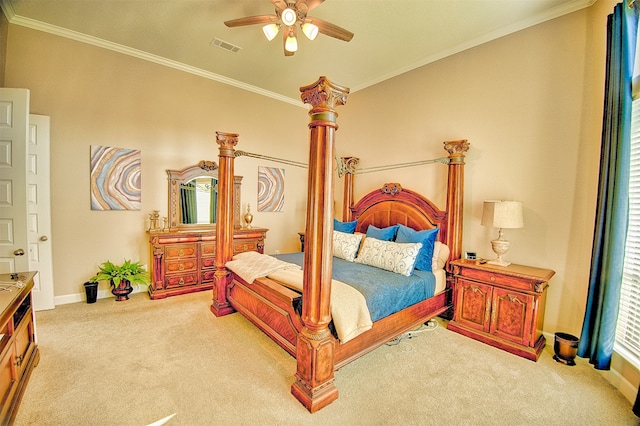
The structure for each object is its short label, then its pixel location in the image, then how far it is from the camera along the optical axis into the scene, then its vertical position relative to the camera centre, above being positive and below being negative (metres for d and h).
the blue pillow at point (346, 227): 4.32 -0.39
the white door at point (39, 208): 3.21 -0.22
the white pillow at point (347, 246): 3.67 -0.59
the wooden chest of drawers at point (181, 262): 3.82 -0.97
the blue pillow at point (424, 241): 3.26 -0.45
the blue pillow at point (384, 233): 3.73 -0.42
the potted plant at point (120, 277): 3.65 -1.13
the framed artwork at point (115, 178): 3.72 +0.20
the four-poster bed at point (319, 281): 1.90 -0.69
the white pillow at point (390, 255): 3.01 -0.60
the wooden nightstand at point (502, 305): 2.59 -0.99
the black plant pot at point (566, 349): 2.48 -1.26
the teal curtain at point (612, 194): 2.12 +0.15
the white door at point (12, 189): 2.66 +0.00
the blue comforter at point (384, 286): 2.46 -0.80
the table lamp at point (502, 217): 2.82 -0.09
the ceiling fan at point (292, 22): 2.44 +1.67
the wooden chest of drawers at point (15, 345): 1.66 -1.12
